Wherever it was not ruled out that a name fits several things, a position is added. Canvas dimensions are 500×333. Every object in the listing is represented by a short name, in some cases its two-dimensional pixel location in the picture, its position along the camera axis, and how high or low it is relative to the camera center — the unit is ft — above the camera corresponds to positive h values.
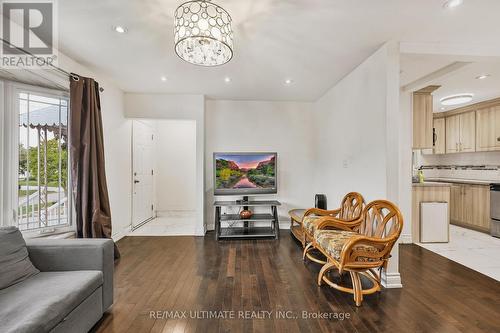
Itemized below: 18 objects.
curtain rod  6.70 +3.55
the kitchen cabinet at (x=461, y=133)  15.24 +2.29
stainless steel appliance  12.83 -2.51
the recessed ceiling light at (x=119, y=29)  7.05 +4.26
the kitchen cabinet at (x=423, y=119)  12.23 +2.51
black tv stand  12.76 -3.09
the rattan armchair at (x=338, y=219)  9.02 -2.21
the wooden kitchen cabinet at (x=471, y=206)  13.60 -2.55
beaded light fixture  5.48 +3.36
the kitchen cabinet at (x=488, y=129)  14.02 +2.31
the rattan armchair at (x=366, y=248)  6.74 -2.56
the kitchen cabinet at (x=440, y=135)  16.80 +2.25
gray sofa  4.01 -2.61
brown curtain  8.99 +0.34
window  7.73 +0.13
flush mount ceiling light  13.21 +3.91
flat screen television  13.57 -0.45
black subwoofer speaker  13.30 -2.12
